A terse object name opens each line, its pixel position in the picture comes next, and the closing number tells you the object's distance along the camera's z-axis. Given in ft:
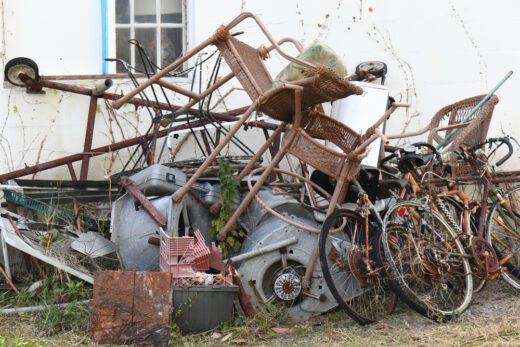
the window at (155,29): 31.09
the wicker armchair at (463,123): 26.20
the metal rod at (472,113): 27.02
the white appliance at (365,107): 26.61
